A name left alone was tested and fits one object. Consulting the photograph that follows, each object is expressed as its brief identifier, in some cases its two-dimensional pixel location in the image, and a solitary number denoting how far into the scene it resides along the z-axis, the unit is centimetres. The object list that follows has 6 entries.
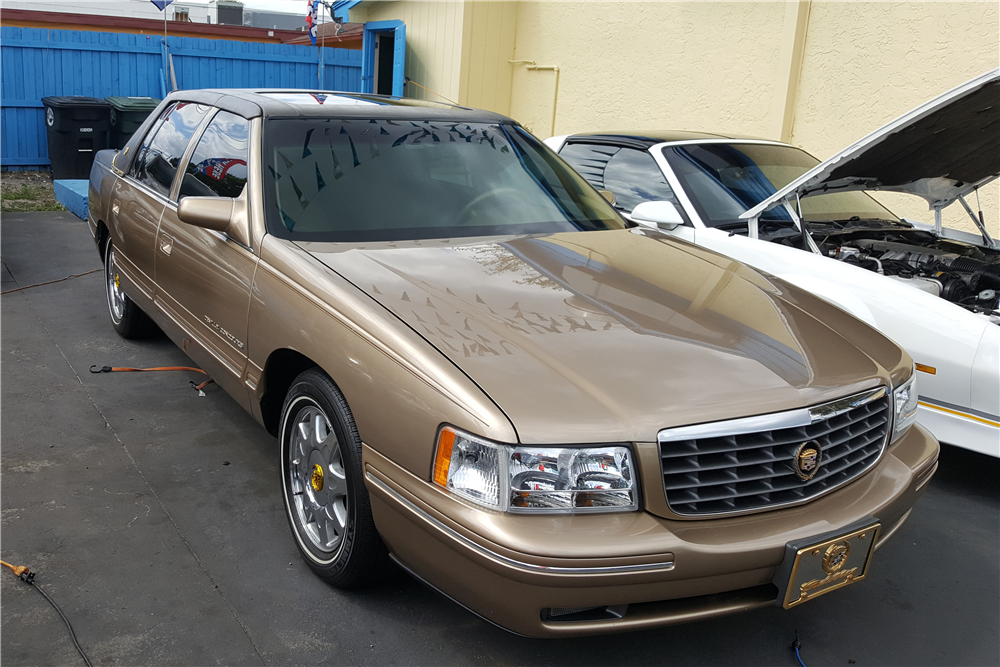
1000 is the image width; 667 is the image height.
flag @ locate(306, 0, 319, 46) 1427
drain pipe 1001
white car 364
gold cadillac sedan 210
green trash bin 1178
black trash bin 1157
